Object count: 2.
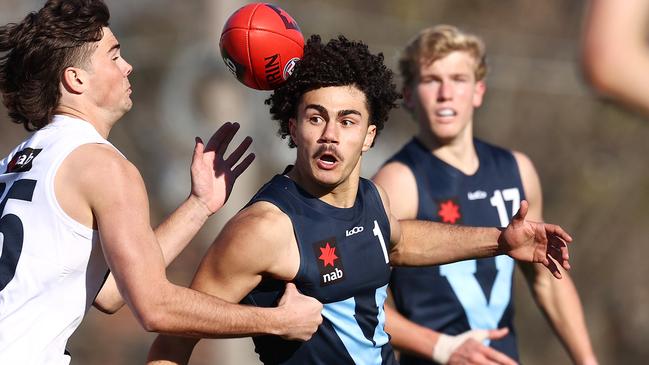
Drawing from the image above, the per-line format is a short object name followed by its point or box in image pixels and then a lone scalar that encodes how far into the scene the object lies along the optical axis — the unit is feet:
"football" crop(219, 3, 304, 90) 28.99
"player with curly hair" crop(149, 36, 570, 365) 27.14
